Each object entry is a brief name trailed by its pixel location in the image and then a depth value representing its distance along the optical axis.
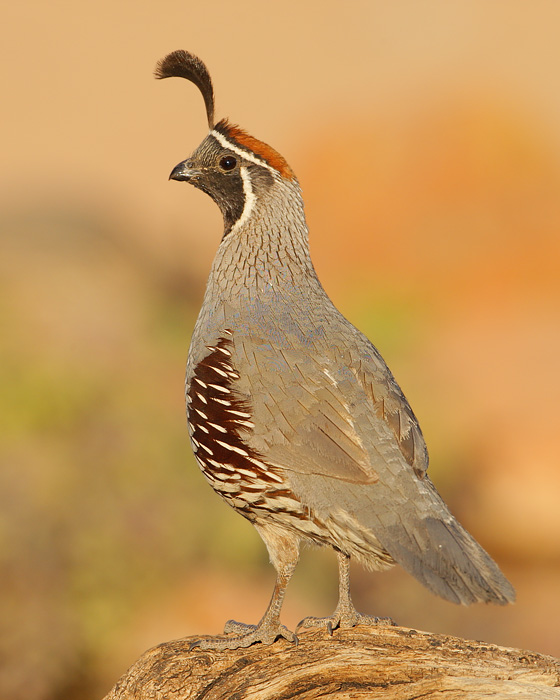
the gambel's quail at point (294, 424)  8.45
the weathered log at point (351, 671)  8.39
